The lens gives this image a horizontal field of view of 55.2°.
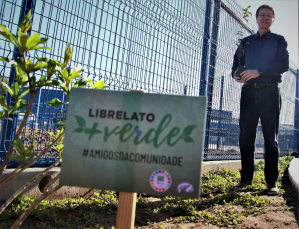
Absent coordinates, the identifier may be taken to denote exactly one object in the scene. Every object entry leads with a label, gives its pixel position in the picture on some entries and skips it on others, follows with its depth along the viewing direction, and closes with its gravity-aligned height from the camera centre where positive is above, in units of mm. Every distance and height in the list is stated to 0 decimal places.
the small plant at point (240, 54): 3736 +1216
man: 3521 +682
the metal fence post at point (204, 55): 5008 +1521
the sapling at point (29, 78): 1331 +270
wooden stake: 1239 -329
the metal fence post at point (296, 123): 10969 +1021
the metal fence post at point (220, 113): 5560 +567
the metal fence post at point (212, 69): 5230 +1340
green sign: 1151 -35
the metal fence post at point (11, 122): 2574 +21
